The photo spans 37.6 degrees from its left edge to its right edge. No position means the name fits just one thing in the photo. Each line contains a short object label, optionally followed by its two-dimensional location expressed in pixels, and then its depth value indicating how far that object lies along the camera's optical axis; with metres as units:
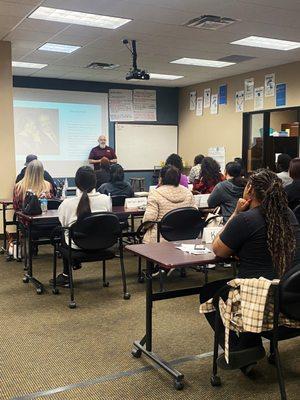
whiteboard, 10.05
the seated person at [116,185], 5.39
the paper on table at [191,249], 2.56
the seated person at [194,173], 6.74
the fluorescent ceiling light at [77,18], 4.78
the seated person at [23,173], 5.72
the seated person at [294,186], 4.46
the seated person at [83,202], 3.71
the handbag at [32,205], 4.17
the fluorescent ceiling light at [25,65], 7.61
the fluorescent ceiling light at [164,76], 8.84
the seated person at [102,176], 6.92
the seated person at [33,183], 4.78
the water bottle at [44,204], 4.47
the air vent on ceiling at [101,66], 7.69
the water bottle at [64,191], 6.29
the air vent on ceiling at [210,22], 5.00
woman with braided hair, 2.14
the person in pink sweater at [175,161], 5.09
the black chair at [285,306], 1.95
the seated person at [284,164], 5.43
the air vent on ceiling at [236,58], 7.02
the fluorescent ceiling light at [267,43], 5.96
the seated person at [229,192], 4.41
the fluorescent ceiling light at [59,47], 6.28
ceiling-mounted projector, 6.31
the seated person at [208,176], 5.24
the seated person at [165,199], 4.10
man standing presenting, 9.27
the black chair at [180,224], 3.93
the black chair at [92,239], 3.54
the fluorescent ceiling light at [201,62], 7.37
